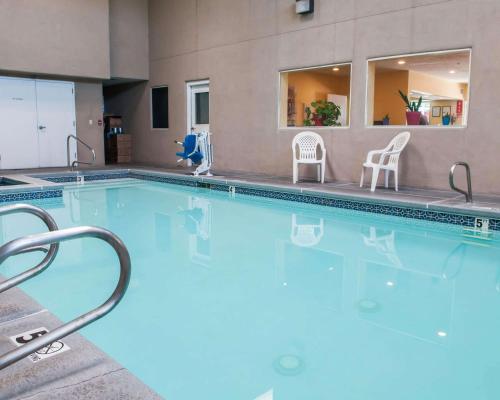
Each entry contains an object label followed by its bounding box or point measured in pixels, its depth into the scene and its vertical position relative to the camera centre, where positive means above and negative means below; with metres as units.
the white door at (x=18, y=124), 10.27 +0.22
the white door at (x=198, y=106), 10.61 +0.70
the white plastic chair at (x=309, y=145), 7.92 -0.13
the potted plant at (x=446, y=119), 6.94 +0.30
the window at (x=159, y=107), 11.74 +0.72
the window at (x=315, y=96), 8.34 +1.06
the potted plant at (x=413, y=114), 7.08 +0.37
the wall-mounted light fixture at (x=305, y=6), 8.01 +2.25
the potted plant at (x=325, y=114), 8.28 +0.42
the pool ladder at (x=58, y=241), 1.33 -0.45
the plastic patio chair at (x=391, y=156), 6.58 -0.26
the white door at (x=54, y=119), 10.83 +0.35
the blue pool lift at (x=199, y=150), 8.77 -0.26
